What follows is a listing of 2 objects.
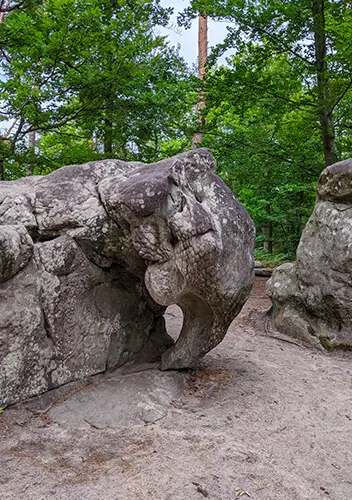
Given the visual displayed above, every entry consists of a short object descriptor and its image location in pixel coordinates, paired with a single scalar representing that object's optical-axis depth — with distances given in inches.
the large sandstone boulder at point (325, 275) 203.9
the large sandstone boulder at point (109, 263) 122.8
